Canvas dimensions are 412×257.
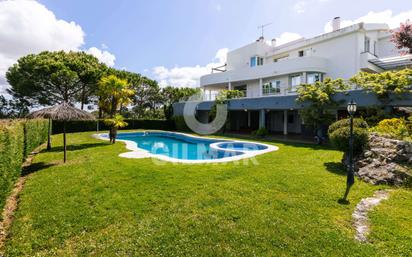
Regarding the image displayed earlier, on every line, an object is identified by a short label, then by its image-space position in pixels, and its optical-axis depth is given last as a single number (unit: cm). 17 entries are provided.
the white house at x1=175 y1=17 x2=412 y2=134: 1944
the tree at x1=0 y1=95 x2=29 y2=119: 2922
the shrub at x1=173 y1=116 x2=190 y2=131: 2852
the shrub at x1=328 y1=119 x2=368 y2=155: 877
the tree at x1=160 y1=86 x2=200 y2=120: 4159
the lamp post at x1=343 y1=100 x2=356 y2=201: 680
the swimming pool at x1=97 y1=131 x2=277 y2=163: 1270
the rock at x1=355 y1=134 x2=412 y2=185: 725
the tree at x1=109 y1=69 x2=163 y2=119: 3765
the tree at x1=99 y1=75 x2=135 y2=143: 1573
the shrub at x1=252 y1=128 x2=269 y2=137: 2042
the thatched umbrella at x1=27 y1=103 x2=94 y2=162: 1066
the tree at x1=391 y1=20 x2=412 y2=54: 1088
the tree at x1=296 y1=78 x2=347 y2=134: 1521
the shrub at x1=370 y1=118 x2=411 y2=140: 920
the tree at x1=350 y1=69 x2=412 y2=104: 1233
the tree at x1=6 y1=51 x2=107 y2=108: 2587
